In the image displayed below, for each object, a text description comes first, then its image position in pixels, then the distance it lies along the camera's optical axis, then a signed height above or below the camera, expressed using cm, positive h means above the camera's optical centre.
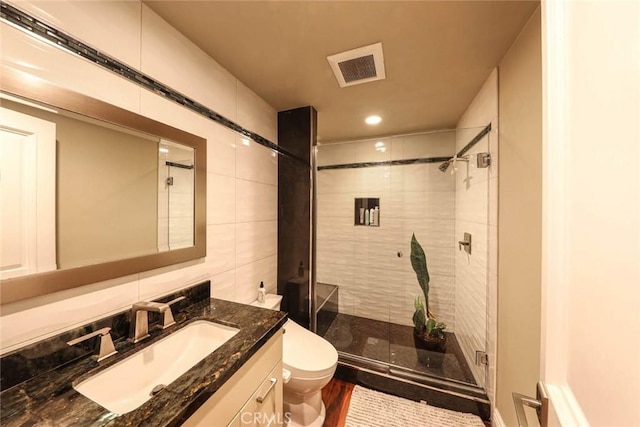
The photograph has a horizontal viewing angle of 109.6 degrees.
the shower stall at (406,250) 170 -36
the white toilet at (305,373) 127 -90
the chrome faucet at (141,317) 89 -43
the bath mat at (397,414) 147 -137
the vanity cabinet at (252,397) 69 -66
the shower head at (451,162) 203 +48
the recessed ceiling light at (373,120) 216 +92
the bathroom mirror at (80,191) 66 +8
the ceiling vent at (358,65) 128 +92
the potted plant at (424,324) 202 -104
